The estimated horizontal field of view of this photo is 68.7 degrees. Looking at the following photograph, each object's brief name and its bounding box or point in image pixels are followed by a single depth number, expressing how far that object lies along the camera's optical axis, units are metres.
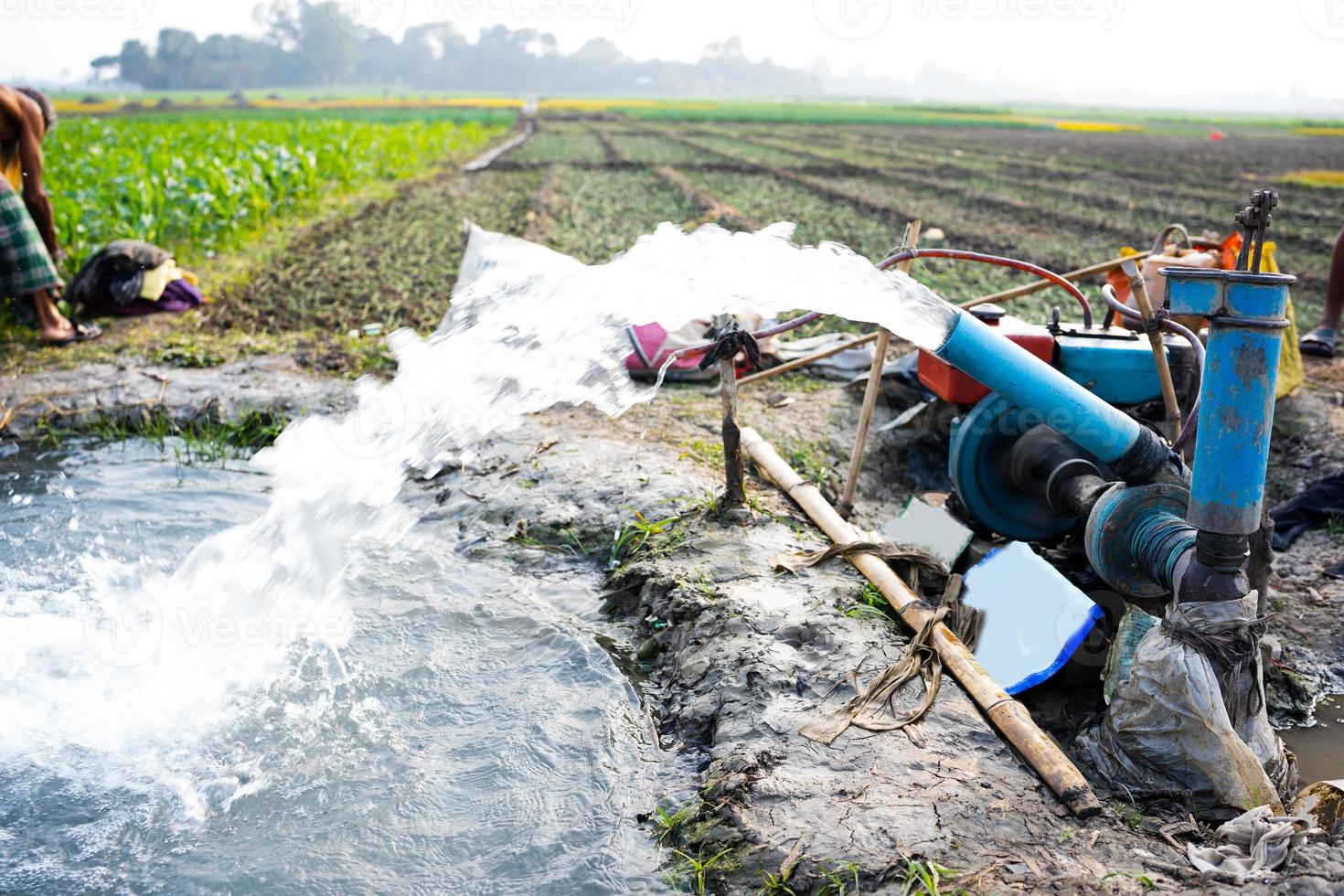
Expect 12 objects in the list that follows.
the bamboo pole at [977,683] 2.12
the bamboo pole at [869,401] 3.31
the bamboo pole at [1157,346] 2.74
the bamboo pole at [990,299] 3.92
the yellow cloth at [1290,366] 4.34
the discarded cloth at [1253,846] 1.88
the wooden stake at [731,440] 3.27
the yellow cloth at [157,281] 6.37
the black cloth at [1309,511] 3.87
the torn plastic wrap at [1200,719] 2.23
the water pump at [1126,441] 2.13
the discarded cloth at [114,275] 6.30
